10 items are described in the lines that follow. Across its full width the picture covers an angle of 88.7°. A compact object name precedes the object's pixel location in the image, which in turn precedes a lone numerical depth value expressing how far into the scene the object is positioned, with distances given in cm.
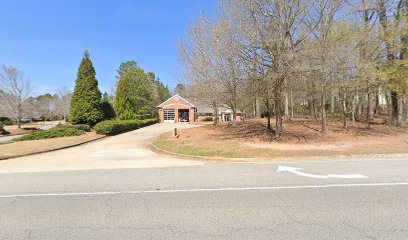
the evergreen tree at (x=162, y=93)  6649
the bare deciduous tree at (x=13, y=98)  2794
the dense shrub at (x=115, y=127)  1820
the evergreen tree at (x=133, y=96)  3384
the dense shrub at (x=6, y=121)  4155
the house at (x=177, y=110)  4175
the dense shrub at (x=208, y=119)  4341
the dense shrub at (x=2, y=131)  2397
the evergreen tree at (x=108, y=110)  2496
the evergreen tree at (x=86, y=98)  2166
